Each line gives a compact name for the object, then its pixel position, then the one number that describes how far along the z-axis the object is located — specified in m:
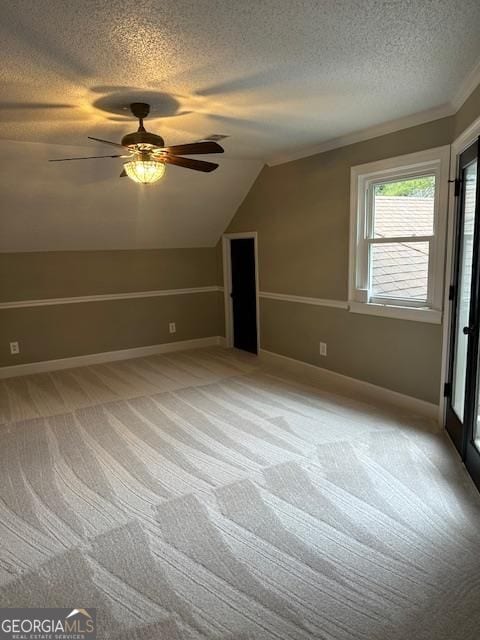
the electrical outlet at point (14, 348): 4.90
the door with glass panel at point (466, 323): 2.53
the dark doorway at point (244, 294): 5.59
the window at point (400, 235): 3.22
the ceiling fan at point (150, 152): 2.71
